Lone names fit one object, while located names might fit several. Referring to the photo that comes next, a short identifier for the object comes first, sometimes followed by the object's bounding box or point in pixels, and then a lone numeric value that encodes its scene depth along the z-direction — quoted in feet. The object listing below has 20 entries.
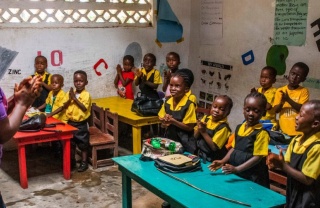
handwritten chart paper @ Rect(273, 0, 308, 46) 17.79
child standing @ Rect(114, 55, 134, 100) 21.79
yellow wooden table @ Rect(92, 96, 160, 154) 17.99
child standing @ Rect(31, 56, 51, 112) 19.31
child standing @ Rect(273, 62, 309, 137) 15.94
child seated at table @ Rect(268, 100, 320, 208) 8.63
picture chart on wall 22.12
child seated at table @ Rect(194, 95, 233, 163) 11.93
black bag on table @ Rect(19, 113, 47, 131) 15.55
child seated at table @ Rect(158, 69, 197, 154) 13.87
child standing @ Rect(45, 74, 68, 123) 17.98
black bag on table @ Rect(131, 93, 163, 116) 18.26
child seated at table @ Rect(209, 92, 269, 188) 10.41
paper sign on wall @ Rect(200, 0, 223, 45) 22.13
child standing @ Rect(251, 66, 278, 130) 16.72
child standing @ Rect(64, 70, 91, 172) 17.61
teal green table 8.80
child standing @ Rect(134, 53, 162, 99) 20.72
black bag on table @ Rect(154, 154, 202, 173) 10.41
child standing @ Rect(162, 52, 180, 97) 19.61
